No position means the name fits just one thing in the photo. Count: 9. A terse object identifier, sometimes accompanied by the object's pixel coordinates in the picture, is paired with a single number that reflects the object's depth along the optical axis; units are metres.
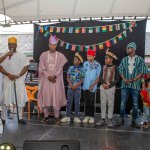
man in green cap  3.55
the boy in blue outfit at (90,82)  3.70
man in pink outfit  3.72
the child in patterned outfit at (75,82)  3.72
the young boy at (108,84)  3.58
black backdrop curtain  4.10
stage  2.71
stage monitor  1.54
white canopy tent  4.50
